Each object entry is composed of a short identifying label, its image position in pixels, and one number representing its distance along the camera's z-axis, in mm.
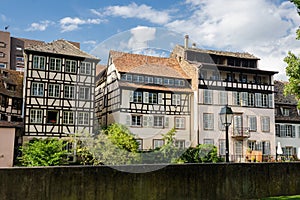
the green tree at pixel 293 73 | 16750
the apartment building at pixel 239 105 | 29755
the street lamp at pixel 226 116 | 10234
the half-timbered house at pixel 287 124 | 34250
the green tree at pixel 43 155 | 17422
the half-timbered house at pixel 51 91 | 24594
